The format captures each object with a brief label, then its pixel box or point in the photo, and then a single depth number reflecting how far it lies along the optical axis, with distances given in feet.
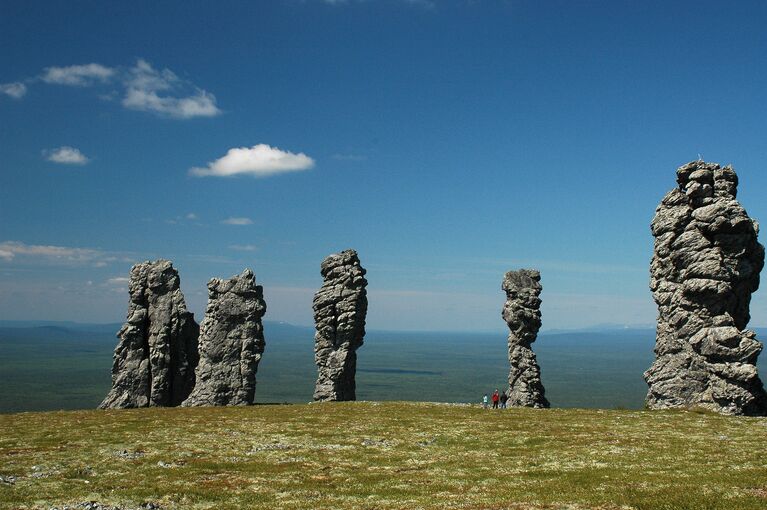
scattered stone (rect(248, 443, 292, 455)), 124.77
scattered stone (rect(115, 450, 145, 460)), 117.19
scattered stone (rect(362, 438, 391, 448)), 129.70
